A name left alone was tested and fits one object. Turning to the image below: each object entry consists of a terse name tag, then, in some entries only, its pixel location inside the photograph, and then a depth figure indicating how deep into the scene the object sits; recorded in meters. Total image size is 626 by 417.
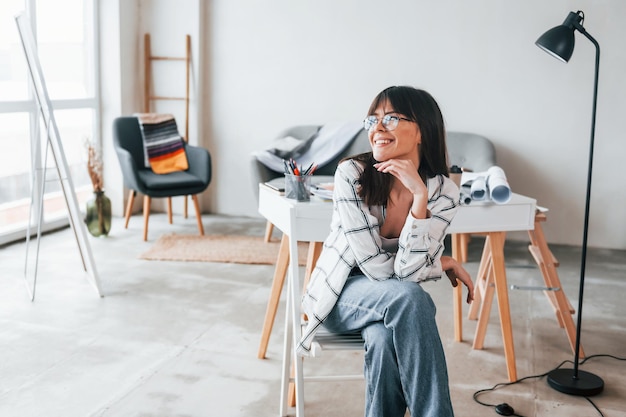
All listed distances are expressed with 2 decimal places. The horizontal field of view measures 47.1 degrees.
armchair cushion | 5.56
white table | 2.63
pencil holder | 2.71
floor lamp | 2.84
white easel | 3.60
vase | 5.20
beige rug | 4.70
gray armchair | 5.17
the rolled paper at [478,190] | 2.87
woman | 1.93
